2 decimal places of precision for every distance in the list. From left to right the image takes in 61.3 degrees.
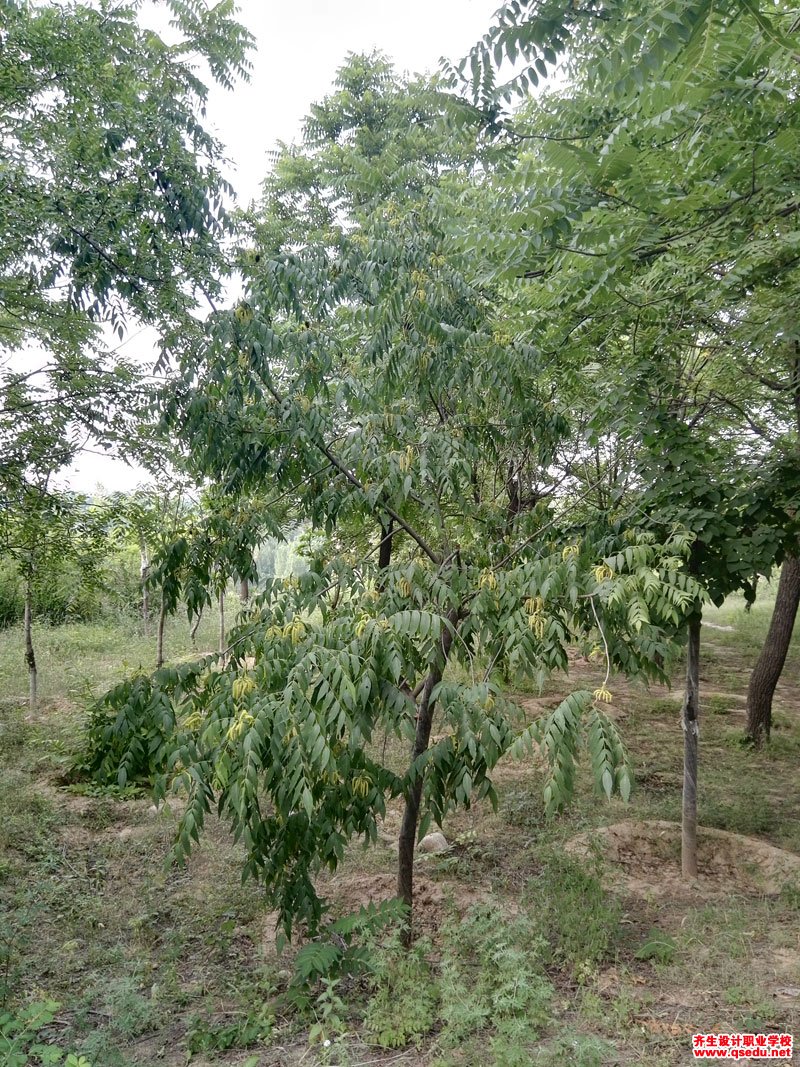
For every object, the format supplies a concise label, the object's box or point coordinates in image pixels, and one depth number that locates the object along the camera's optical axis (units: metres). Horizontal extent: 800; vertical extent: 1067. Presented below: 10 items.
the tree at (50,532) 5.43
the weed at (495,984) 3.07
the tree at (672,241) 2.57
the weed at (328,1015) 3.12
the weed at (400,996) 3.21
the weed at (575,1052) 2.84
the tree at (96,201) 4.42
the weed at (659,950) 3.80
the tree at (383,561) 2.51
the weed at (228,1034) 3.24
